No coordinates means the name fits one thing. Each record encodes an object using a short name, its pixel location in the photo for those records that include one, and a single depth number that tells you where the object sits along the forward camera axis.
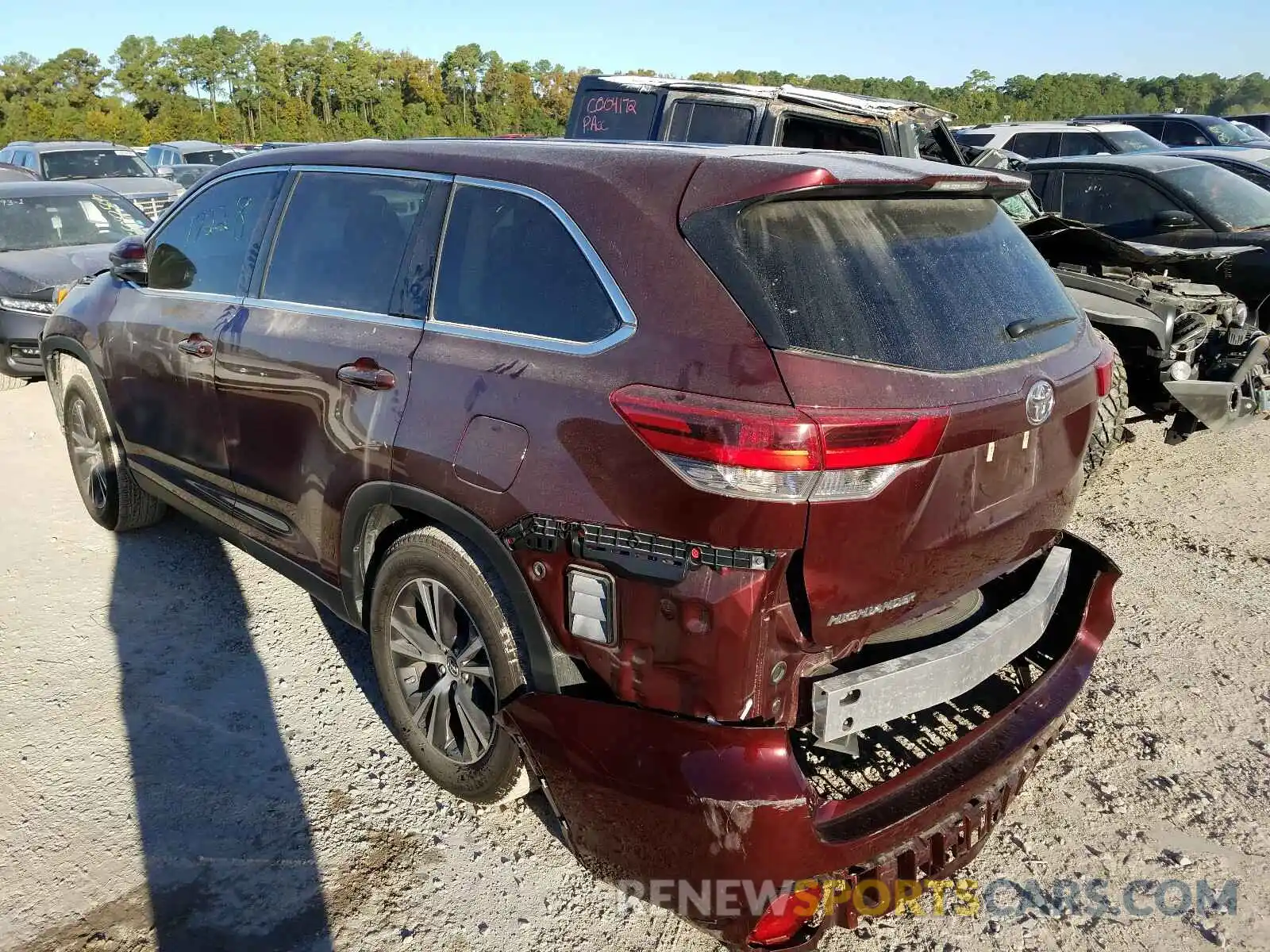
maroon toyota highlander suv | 2.02
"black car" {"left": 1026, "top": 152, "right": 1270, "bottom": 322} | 7.67
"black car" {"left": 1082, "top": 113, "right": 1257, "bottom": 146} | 17.41
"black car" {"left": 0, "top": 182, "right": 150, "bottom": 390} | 7.86
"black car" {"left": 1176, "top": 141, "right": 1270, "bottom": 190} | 10.09
